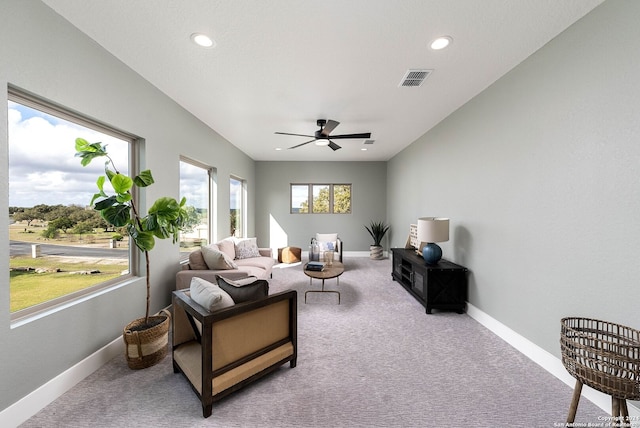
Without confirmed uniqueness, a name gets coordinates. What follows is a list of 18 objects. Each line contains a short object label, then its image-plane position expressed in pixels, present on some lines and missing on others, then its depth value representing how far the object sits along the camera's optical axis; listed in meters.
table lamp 3.47
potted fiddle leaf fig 2.00
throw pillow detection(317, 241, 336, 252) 6.05
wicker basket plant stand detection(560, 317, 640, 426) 1.26
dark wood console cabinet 3.33
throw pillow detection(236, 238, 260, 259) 4.69
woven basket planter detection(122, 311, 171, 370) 2.09
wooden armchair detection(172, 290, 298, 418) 1.66
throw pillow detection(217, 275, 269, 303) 1.95
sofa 3.14
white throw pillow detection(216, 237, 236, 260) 4.29
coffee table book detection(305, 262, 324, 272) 4.02
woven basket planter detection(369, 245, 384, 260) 6.95
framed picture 4.68
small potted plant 6.97
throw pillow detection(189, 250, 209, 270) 3.38
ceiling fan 3.55
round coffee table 3.78
